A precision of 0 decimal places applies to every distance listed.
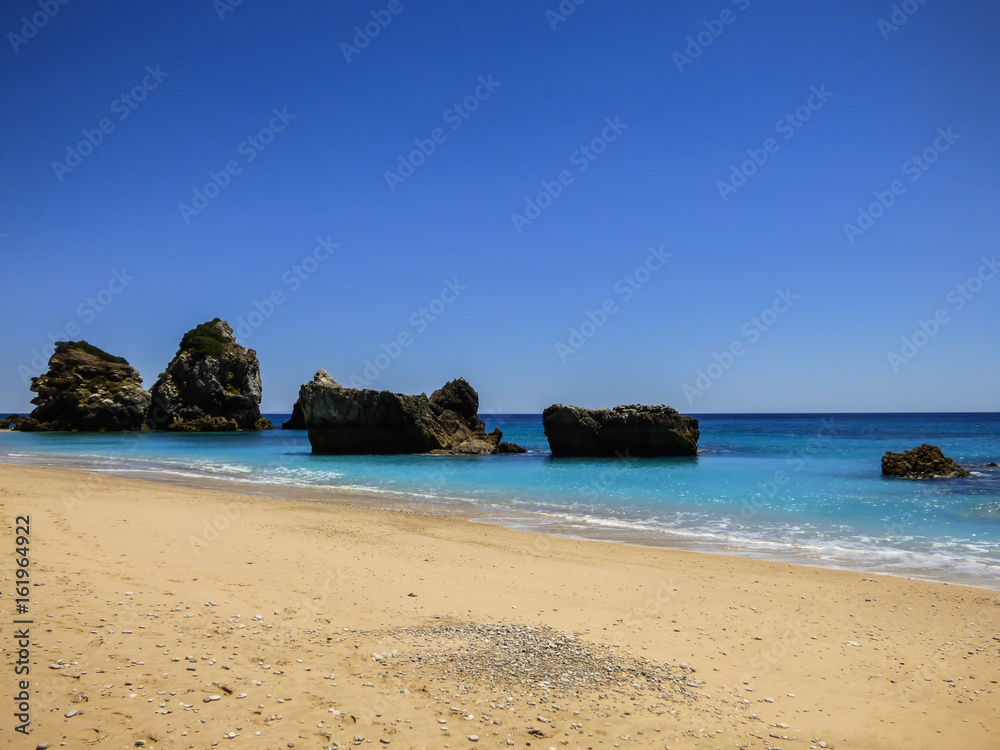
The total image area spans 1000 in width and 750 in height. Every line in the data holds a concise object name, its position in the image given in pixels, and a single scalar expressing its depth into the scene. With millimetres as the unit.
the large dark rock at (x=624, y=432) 36250
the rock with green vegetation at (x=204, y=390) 74688
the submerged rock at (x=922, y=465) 24719
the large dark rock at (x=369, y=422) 39094
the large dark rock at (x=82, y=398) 70375
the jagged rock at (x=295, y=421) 82788
